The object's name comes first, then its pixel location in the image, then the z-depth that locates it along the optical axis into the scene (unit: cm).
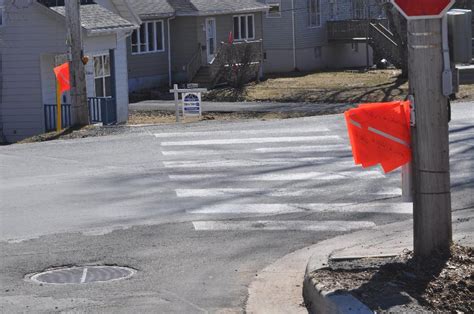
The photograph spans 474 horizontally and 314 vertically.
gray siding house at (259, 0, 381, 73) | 5400
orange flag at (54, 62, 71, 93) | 2454
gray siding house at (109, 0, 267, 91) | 4466
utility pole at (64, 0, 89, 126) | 2398
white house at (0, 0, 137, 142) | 2972
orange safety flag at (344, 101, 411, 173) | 832
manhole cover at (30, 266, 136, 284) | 976
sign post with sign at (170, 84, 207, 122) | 2936
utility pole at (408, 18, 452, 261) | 821
